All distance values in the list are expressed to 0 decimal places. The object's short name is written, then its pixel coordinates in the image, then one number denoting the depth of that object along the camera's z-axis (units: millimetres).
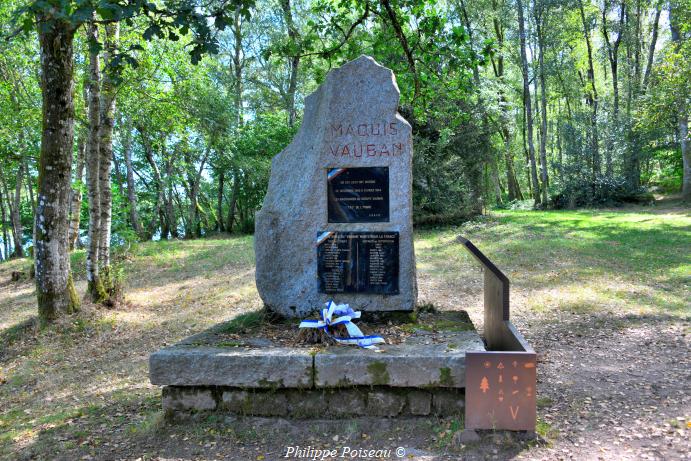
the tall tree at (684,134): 18253
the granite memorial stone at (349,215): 5086
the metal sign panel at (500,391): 3607
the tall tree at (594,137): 23125
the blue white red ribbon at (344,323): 4270
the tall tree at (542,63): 24141
